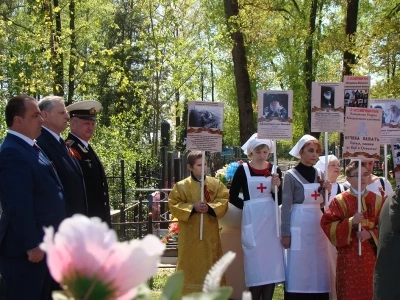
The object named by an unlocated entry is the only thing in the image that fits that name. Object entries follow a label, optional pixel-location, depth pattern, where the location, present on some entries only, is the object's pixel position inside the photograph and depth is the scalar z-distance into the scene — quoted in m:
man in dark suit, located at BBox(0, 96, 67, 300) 4.09
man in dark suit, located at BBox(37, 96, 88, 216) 4.69
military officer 5.20
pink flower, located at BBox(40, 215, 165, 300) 1.07
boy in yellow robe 6.35
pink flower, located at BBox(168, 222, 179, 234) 9.38
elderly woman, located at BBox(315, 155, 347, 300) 6.42
